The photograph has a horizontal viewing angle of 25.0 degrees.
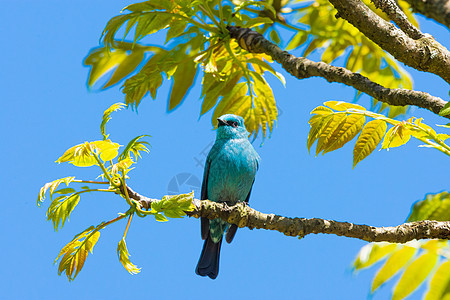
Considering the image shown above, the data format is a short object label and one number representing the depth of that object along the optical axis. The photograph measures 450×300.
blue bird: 11.71
